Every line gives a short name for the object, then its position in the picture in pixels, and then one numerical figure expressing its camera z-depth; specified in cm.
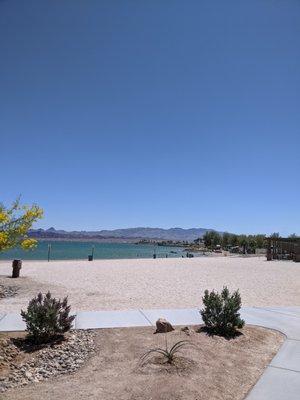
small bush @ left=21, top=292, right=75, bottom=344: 743
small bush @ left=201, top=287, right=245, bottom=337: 832
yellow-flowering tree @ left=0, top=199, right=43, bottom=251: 1404
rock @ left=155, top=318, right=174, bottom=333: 826
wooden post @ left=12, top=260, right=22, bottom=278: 1850
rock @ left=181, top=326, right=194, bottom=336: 809
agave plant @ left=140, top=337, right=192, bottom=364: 643
